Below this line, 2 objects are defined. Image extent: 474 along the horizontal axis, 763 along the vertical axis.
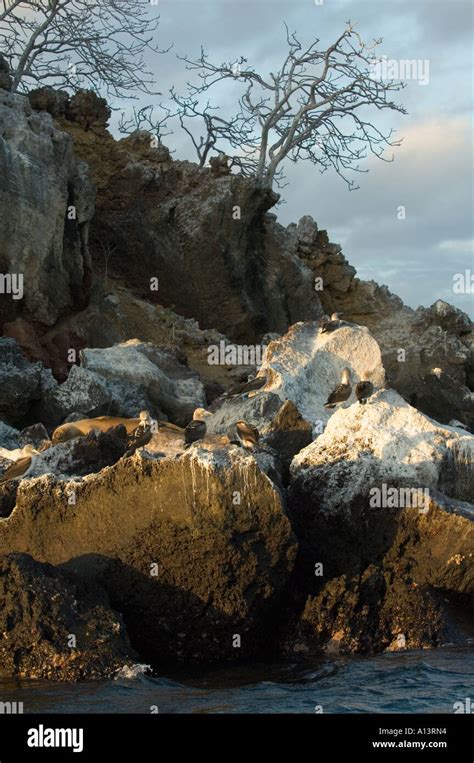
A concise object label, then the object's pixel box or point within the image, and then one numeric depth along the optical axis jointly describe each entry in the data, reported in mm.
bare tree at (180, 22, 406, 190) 28594
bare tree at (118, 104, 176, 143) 28386
